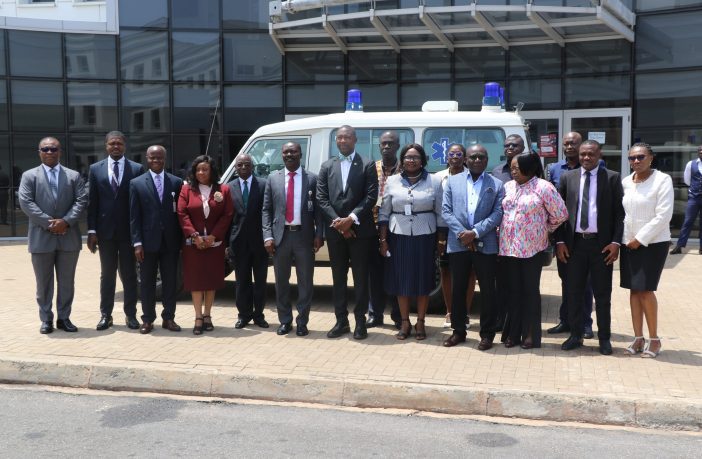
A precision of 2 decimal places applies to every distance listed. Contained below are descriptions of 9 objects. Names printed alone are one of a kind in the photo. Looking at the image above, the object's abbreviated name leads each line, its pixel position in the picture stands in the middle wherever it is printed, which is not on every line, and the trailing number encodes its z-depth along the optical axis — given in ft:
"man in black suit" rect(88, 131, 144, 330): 23.79
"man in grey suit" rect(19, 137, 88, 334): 23.21
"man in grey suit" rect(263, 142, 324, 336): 23.31
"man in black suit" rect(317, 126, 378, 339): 22.66
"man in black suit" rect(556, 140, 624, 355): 20.71
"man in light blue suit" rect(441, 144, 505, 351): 21.43
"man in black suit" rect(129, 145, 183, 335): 23.45
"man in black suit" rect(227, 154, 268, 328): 24.44
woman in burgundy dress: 23.45
